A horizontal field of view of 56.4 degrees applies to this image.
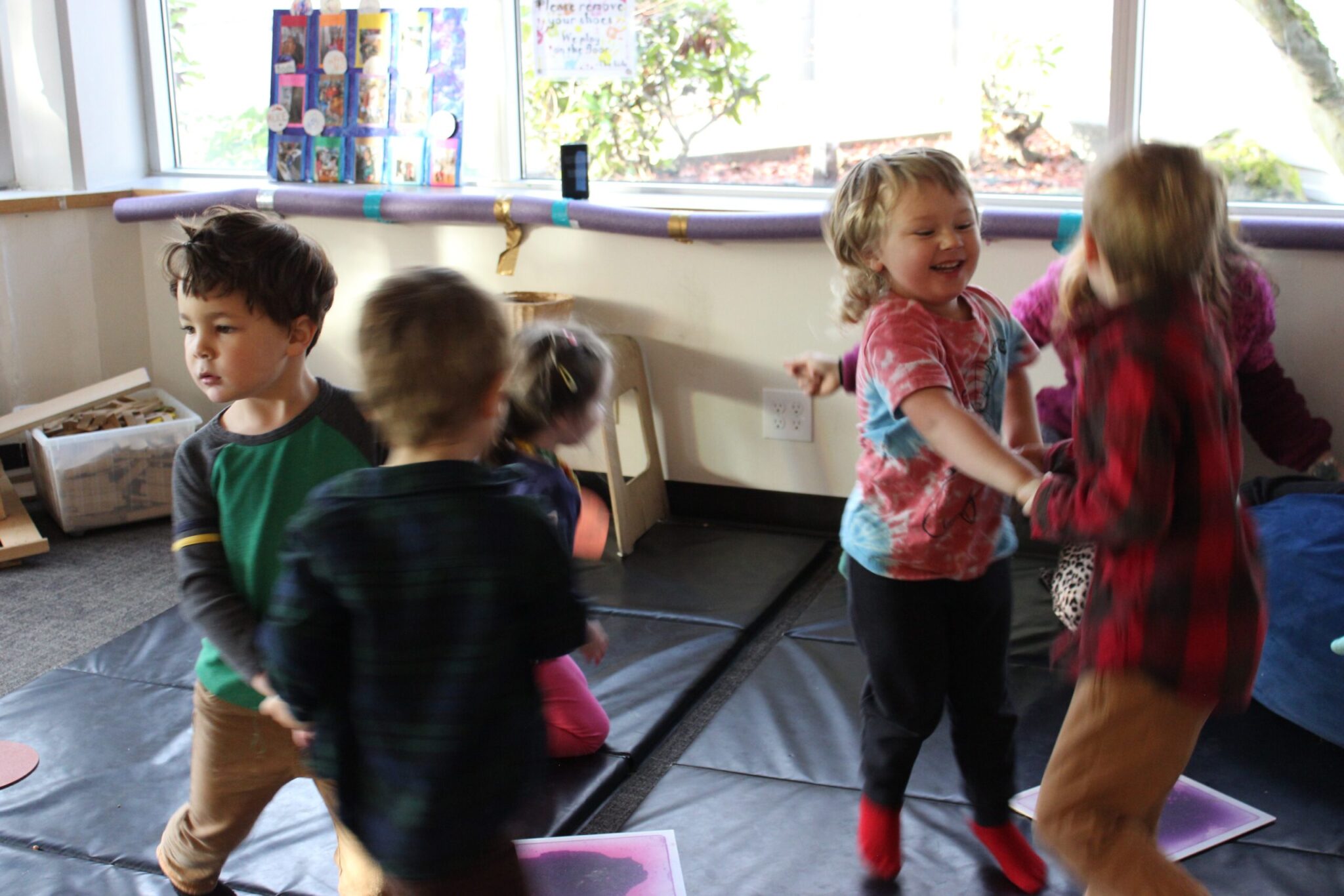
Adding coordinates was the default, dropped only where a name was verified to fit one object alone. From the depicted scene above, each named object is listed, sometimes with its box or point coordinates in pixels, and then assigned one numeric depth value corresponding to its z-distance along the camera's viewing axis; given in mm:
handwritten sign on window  3324
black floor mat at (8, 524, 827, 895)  1872
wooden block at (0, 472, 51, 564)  3043
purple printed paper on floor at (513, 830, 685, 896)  1708
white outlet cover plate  3104
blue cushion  1937
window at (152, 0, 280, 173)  3898
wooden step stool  3025
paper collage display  3496
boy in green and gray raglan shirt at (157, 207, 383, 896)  1372
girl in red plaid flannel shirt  1151
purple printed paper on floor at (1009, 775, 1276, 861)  1780
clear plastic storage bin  3201
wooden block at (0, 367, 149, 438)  3285
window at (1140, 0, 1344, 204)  2713
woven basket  2922
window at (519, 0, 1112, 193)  2920
